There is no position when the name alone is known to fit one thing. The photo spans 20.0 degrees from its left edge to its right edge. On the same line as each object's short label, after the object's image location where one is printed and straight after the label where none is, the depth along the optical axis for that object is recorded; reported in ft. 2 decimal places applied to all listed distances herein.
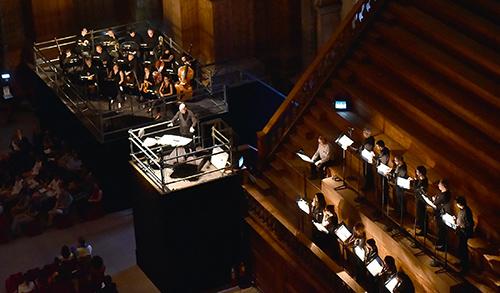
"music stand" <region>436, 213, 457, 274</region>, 69.31
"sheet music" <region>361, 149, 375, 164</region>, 74.90
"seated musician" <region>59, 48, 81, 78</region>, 99.66
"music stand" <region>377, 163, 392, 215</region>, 73.32
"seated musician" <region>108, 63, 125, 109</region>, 96.43
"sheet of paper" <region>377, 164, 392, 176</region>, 73.31
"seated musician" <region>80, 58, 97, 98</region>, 97.35
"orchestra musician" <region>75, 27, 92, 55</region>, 101.19
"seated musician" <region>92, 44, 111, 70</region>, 97.91
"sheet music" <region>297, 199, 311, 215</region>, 77.82
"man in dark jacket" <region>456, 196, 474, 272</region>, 69.15
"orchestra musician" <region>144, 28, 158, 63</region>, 99.50
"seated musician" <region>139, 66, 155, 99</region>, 96.17
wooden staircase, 73.10
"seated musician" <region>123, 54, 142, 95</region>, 96.89
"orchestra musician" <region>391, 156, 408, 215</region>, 72.64
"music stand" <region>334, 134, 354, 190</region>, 76.28
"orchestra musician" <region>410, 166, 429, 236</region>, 71.51
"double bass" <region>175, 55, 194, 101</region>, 95.96
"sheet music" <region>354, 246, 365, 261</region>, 73.33
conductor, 85.46
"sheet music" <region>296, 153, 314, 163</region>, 79.64
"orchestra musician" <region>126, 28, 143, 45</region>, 102.32
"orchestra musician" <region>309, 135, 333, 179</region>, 79.89
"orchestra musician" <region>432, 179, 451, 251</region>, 70.08
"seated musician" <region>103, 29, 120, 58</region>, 101.42
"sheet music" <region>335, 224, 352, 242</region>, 74.23
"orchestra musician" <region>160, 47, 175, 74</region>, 97.66
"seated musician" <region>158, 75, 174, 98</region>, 95.71
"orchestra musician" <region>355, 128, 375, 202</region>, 75.31
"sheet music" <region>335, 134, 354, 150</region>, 76.28
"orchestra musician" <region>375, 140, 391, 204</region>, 74.18
